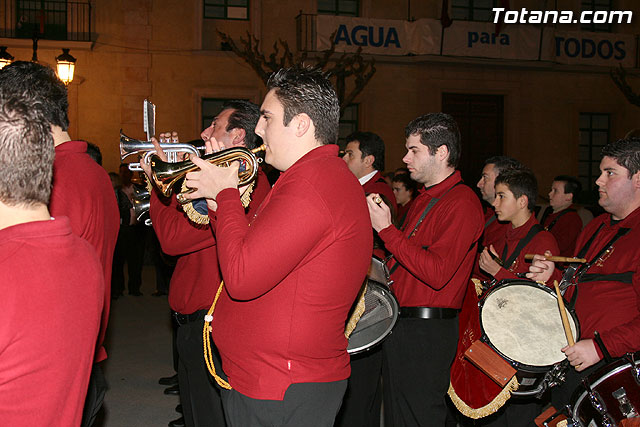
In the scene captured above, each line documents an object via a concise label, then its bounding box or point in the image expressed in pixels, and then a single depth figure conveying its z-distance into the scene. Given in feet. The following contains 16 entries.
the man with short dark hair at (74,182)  8.67
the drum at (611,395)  9.41
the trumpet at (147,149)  11.18
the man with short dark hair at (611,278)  10.74
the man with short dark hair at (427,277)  11.42
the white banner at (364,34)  53.31
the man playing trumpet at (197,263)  10.88
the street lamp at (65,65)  36.94
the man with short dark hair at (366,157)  18.23
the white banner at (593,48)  59.16
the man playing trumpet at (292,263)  6.91
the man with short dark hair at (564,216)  22.11
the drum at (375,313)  11.42
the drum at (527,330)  11.28
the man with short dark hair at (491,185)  17.28
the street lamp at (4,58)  32.63
